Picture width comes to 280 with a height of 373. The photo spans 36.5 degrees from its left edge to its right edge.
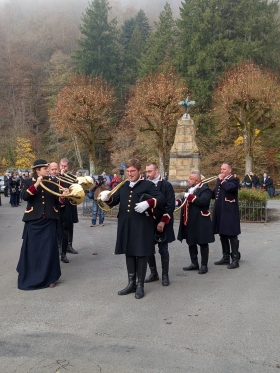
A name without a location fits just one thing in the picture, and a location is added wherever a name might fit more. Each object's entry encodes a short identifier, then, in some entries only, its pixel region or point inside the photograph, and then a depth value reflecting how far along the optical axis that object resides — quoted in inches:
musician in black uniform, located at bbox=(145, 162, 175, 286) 259.0
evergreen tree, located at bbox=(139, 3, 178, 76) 1765.5
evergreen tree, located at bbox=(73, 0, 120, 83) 1931.6
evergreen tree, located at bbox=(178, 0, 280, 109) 1566.2
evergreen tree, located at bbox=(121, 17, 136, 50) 2288.5
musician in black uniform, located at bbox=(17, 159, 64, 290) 256.4
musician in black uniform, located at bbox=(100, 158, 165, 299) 237.5
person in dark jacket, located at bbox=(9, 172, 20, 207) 830.5
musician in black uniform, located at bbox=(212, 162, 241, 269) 305.4
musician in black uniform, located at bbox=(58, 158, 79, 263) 334.3
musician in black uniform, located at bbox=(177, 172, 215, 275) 289.7
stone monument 732.7
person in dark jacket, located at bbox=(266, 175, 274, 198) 1062.4
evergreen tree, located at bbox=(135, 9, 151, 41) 2423.5
